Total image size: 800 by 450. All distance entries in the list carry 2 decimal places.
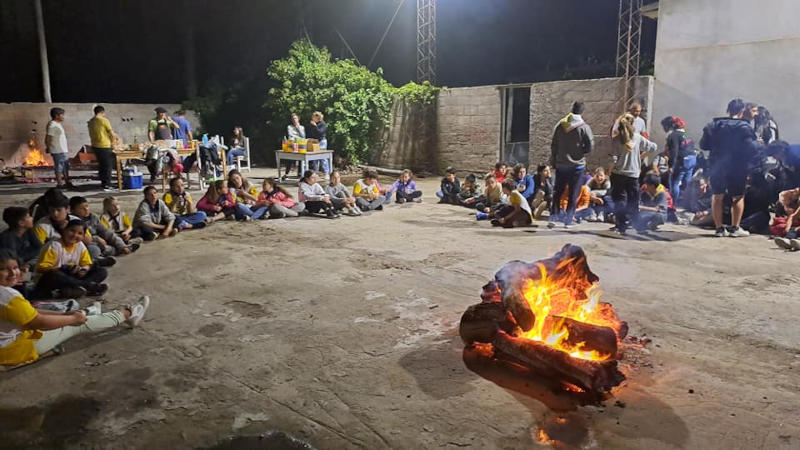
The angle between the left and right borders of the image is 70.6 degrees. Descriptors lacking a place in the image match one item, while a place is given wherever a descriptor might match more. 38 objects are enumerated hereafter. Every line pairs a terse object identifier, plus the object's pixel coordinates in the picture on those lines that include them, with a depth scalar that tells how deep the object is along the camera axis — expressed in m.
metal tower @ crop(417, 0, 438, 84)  19.81
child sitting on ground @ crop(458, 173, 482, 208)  11.34
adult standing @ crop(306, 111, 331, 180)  15.04
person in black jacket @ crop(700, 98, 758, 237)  7.99
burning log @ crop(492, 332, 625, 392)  3.63
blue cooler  13.04
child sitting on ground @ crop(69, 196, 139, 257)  7.03
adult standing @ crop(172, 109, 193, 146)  14.20
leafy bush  17.39
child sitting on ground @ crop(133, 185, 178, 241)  8.46
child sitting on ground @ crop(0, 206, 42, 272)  6.04
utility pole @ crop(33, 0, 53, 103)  17.66
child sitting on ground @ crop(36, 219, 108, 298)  5.75
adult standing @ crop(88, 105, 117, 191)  12.62
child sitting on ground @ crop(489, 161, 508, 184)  11.53
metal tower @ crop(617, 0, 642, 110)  12.59
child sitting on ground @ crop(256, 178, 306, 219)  10.26
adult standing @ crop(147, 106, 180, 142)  13.60
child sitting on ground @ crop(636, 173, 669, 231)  8.82
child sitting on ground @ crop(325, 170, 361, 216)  10.57
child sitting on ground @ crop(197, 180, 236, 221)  9.97
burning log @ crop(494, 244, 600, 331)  4.15
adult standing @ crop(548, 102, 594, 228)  8.85
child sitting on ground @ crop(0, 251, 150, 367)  4.03
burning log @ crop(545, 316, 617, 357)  3.88
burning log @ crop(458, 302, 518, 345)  4.24
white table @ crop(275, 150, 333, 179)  13.58
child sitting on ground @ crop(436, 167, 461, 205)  11.83
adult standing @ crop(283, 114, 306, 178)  14.68
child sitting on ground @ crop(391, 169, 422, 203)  11.95
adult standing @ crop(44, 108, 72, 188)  12.46
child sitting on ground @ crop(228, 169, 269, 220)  10.07
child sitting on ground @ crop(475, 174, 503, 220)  10.41
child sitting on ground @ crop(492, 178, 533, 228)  9.26
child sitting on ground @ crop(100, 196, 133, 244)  7.86
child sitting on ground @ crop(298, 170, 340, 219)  10.42
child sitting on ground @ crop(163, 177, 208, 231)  9.34
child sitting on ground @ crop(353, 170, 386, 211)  11.01
